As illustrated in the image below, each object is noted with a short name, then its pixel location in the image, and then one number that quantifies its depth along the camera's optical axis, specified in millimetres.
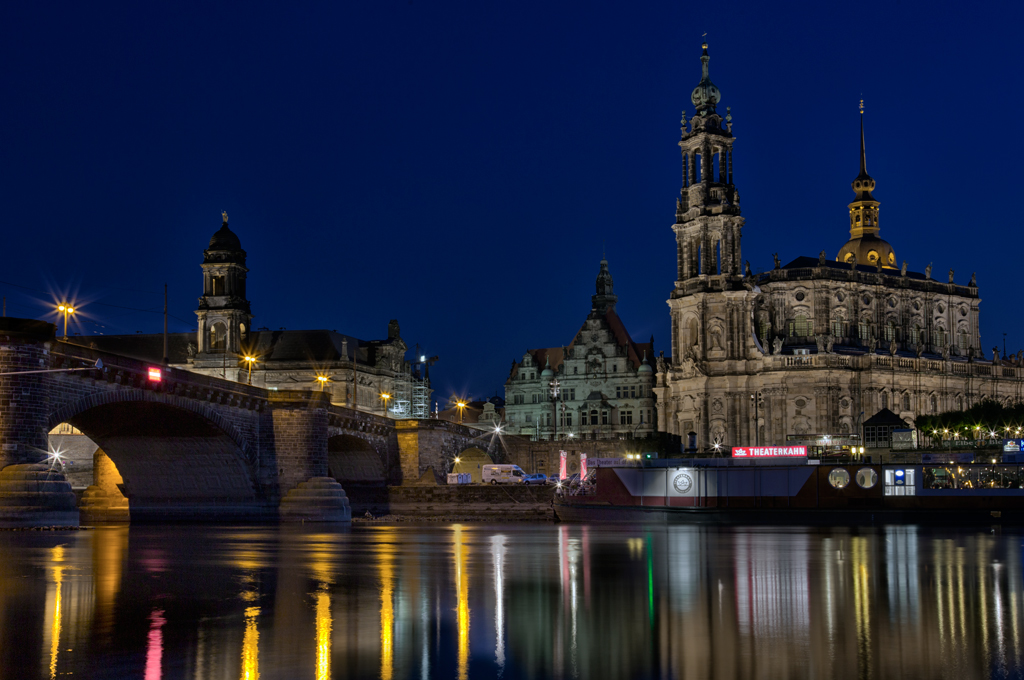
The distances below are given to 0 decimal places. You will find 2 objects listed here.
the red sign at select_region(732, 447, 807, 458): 69500
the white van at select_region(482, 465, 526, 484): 105181
